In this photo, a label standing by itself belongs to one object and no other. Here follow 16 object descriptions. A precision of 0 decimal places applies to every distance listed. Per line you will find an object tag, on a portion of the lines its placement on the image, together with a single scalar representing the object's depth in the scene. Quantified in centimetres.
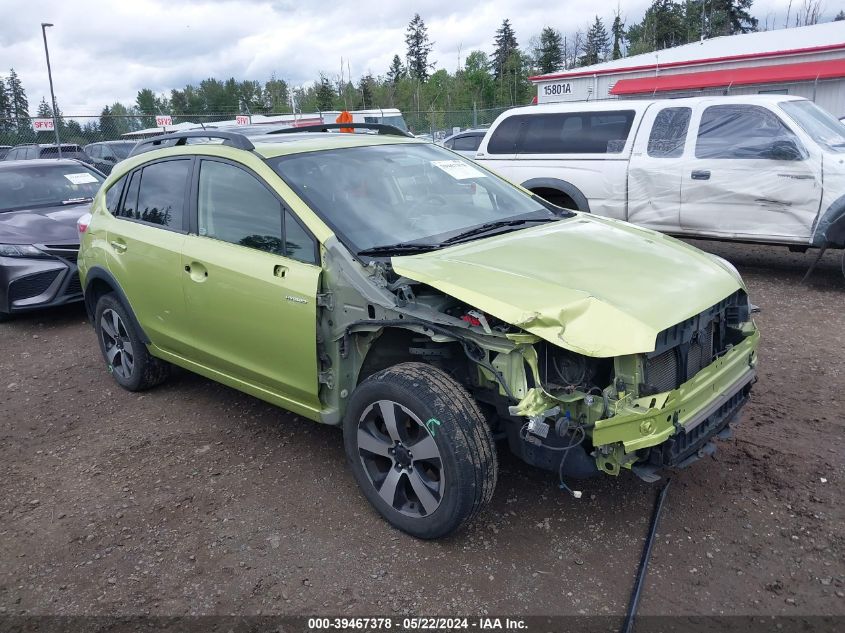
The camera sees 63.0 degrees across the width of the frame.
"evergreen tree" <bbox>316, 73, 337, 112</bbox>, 5653
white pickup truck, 686
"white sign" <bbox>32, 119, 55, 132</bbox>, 1719
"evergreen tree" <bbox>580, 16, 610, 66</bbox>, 6519
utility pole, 1664
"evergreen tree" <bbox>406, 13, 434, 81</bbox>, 8081
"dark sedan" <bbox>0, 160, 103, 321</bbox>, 695
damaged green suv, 283
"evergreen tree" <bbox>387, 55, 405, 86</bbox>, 7802
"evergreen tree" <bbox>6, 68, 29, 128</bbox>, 5800
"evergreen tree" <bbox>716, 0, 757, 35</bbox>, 5825
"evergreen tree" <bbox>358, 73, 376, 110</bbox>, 5528
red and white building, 2062
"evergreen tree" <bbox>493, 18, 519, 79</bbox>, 6831
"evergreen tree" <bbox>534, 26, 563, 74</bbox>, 6431
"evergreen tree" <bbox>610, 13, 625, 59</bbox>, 6336
